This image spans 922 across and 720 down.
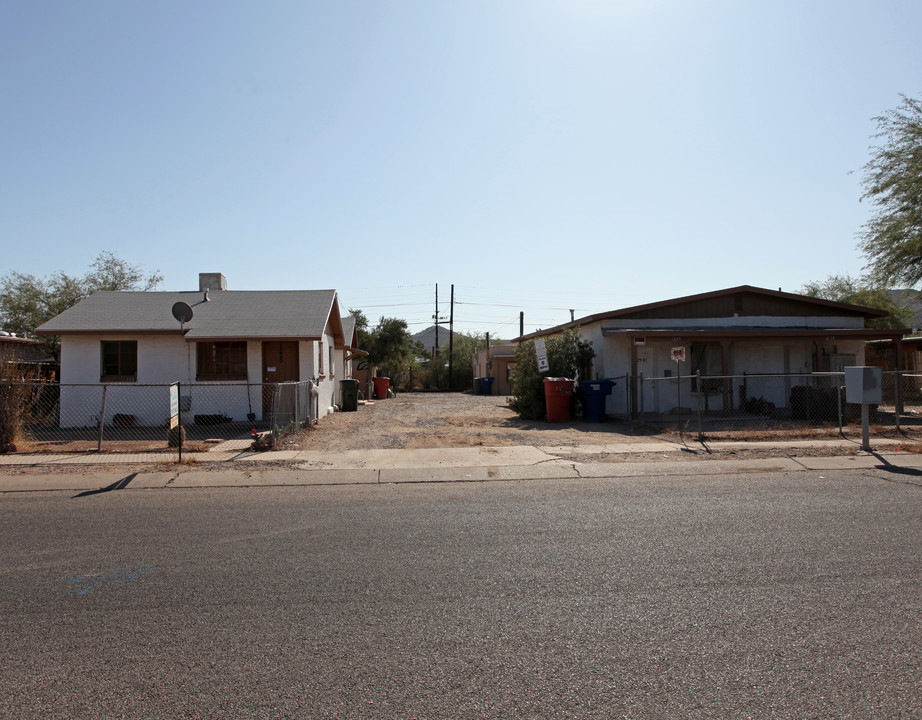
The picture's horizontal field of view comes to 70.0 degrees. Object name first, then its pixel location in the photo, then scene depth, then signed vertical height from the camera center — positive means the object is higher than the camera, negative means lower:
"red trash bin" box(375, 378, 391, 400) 35.12 -0.48
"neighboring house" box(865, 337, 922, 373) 27.53 +0.84
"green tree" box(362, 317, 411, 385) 46.38 +2.32
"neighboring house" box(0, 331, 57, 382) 13.68 +0.60
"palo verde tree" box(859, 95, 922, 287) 20.05 +5.08
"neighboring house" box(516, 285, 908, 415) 20.30 +1.15
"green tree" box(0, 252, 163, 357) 34.78 +4.28
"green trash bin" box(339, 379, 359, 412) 25.11 -0.60
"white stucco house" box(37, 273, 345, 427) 19.22 +0.82
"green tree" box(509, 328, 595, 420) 19.70 +0.32
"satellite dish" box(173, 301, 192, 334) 15.19 +1.62
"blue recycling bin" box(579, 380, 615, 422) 18.77 -0.51
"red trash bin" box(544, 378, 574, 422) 18.52 -0.58
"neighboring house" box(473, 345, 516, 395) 38.28 +0.75
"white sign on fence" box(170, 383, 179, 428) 12.48 -0.39
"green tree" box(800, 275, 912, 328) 34.88 +4.42
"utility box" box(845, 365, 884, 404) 12.03 -0.19
